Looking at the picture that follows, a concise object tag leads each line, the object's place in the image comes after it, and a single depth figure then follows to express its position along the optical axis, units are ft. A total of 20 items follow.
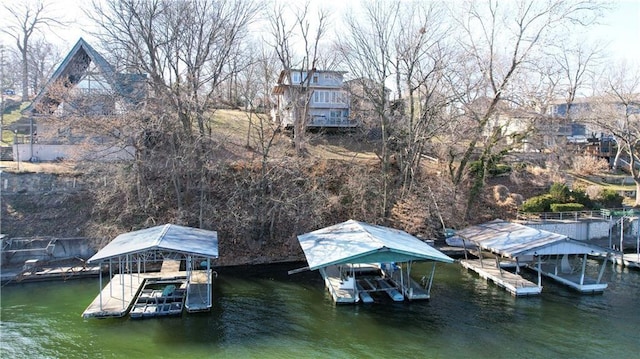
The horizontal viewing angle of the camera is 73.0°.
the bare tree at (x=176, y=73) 92.07
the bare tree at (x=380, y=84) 107.34
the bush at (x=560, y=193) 112.16
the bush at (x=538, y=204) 110.01
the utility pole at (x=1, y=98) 132.36
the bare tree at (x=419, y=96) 105.19
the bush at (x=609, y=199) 118.11
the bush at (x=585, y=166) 145.18
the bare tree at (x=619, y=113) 120.40
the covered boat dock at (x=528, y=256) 69.31
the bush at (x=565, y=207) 108.17
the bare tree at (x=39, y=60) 183.21
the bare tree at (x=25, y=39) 162.91
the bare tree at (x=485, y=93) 106.01
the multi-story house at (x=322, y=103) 145.67
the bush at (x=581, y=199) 113.60
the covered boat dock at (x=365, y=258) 61.36
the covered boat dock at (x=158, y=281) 57.77
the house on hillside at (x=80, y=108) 91.50
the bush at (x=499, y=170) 130.82
